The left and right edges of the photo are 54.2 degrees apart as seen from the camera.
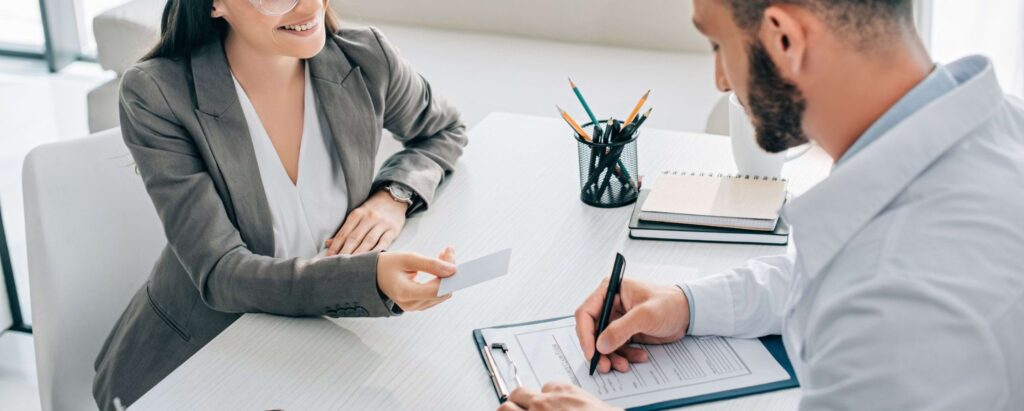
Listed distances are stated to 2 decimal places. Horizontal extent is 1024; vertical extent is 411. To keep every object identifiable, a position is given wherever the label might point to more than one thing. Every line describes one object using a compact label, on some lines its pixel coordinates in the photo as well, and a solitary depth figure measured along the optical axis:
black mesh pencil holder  1.46
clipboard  1.05
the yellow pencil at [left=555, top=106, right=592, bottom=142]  1.46
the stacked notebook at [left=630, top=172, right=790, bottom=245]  1.36
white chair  1.38
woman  1.24
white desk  1.08
